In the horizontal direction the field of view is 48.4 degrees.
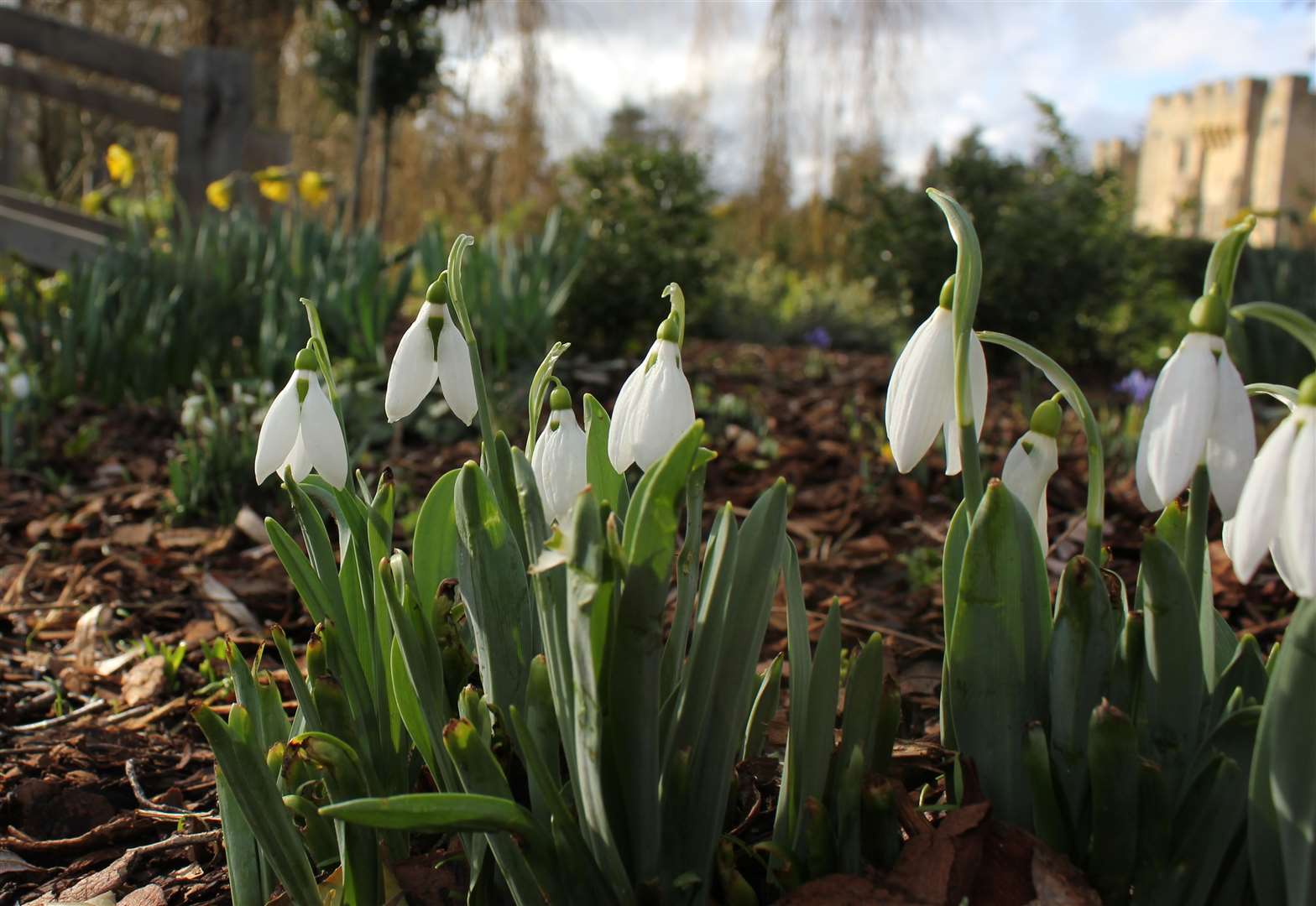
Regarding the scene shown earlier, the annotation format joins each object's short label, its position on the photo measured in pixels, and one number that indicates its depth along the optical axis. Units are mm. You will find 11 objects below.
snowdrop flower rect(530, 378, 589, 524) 286
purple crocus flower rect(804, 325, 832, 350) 4077
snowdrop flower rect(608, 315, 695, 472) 272
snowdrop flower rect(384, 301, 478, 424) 294
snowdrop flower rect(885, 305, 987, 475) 267
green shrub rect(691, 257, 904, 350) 4684
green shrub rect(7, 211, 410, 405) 2696
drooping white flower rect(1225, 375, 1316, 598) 218
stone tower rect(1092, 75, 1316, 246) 29237
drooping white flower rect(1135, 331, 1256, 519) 233
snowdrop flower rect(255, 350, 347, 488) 295
